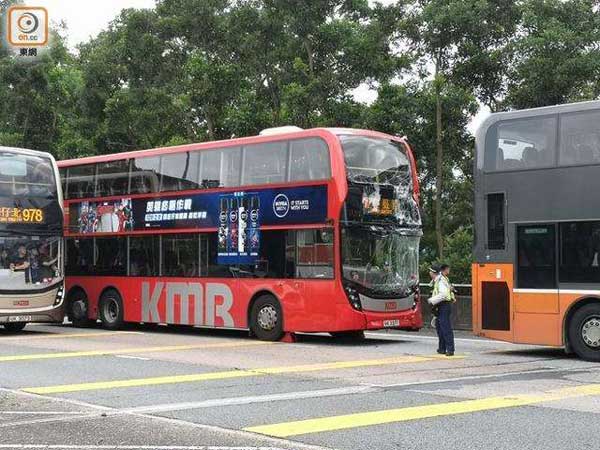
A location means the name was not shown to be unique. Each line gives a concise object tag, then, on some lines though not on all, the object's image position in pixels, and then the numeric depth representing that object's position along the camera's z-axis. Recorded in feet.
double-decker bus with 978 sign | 65.98
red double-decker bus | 55.72
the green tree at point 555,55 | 75.25
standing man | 49.88
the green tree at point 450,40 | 81.82
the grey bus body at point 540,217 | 47.37
